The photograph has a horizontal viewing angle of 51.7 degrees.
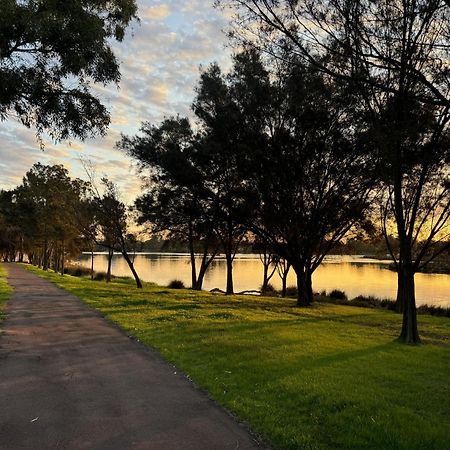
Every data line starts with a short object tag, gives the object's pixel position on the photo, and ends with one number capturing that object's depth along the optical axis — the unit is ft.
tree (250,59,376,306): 75.82
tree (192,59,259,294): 79.20
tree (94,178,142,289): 124.30
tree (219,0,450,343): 37.19
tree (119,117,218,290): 89.86
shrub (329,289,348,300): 125.28
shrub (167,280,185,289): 142.99
